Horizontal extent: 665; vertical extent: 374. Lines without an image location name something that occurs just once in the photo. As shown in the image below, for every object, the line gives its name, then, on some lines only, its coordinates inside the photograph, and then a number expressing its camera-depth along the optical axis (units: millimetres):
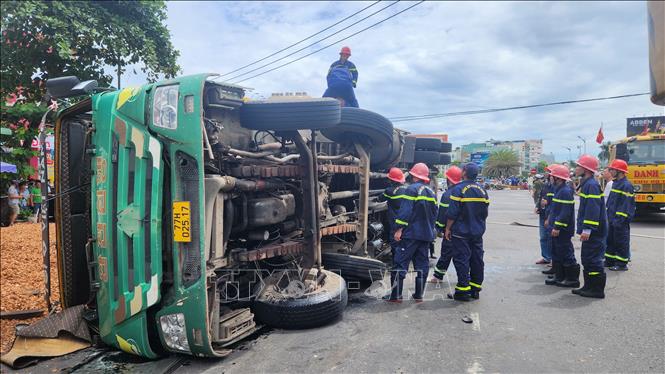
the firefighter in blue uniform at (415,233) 4777
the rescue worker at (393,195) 5727
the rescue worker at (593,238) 4828
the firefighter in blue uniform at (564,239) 5301
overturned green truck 2998
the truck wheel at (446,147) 8594
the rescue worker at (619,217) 6238
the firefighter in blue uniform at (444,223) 5324
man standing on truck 5992
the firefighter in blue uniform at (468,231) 4840
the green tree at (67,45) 6578
